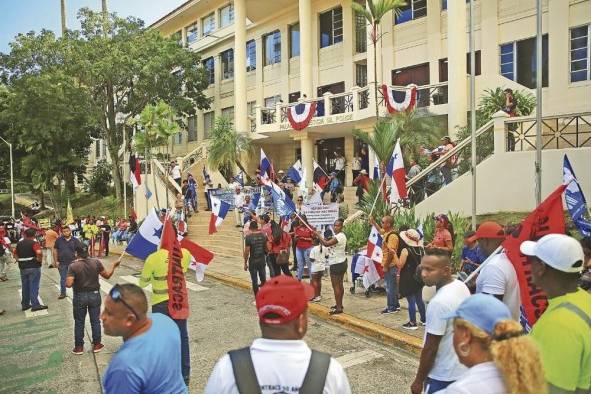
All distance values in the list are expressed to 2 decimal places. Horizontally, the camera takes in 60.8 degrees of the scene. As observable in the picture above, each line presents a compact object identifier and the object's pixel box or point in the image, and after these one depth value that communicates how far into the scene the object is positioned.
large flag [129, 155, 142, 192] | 14.67
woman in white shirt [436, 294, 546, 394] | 1.90
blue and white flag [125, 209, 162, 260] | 7.00
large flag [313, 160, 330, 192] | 14.50
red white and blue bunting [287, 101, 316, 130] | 21.64
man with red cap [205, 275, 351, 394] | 2.14
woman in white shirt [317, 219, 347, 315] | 8.52
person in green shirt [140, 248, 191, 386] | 5.83
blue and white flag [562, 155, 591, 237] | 6.54
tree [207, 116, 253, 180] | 24.81
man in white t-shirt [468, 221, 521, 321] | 4.04
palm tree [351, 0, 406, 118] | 16.17
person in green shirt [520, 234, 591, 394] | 2.26
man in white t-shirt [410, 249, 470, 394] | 3.34
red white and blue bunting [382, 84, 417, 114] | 17.83
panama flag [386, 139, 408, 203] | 9.76
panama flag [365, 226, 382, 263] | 8.49
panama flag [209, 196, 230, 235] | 10.77
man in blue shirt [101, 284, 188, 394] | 2.75
